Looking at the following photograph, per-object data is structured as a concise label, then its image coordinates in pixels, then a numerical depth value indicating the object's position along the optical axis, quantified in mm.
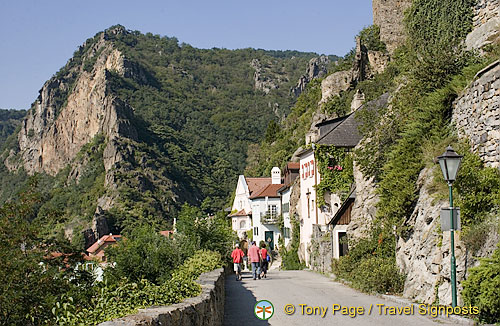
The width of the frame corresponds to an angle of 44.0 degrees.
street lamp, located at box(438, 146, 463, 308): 11995
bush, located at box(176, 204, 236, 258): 24281
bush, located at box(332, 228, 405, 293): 17422
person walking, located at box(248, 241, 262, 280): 25219
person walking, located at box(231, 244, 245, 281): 25255
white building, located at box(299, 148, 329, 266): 37406
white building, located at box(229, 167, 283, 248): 60812
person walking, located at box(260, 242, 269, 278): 27523
